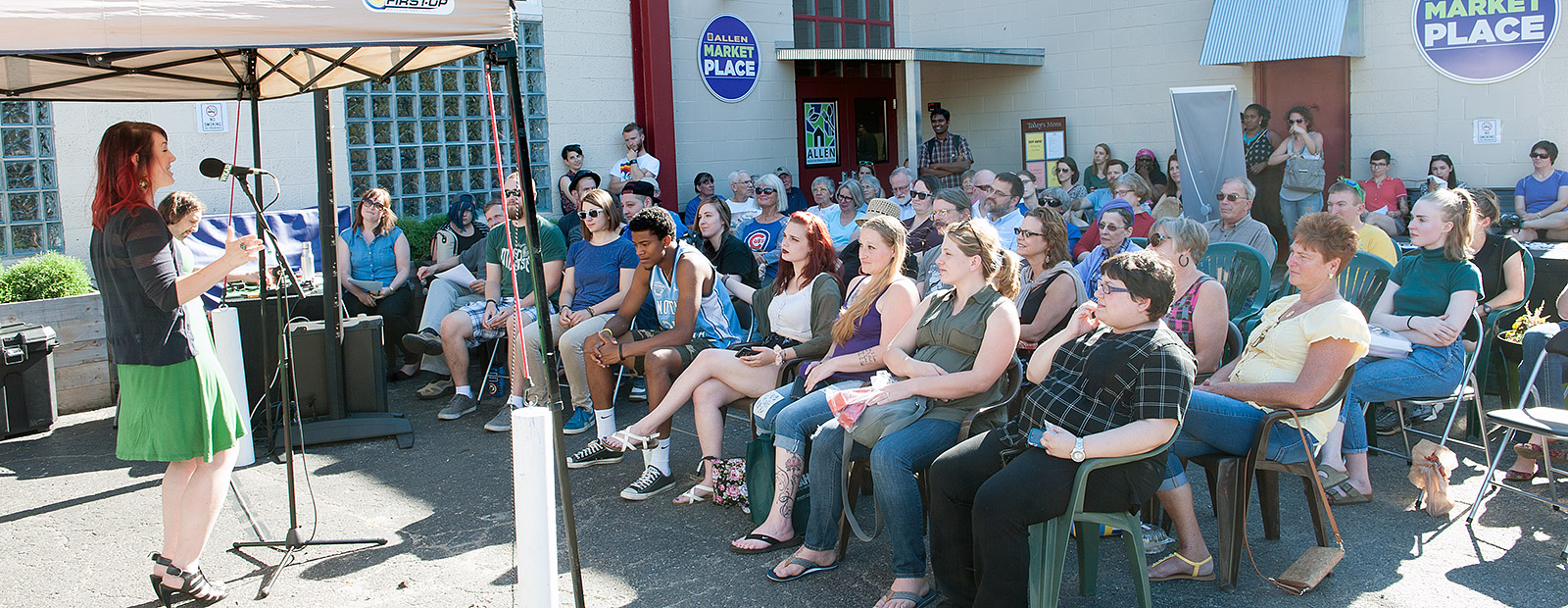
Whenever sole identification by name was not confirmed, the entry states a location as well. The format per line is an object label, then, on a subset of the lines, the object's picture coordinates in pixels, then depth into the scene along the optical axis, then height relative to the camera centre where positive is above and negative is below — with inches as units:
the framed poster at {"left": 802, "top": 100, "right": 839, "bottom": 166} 496.1 +33.7
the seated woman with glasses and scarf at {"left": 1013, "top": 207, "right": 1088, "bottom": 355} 190.5 -13.6
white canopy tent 104.0 +19.4
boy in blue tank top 205.0 -20.4
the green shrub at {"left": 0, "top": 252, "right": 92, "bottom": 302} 261.4 -9.2
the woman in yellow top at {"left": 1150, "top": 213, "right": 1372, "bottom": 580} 143.8 -26.0
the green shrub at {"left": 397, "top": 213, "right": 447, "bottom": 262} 360.7 -3.1
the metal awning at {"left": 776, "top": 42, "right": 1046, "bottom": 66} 453.1 +61.4
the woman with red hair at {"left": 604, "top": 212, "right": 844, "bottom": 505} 185.3 -22.7
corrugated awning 426.3 +62.0
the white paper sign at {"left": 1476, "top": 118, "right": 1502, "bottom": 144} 402.6 +19.1
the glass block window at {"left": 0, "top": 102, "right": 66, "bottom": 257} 308.5 +15.9
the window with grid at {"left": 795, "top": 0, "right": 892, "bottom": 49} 499.2 +83.0
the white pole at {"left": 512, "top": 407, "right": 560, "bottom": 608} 106.9 -26.5
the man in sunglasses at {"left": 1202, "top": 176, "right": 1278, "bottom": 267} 248.2 -4.1
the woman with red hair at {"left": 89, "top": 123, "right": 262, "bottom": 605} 139.6 -14.3
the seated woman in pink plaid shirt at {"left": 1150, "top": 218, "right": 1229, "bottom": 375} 170.6 -15.0
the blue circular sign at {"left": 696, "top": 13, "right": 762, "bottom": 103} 446.3 +61.2
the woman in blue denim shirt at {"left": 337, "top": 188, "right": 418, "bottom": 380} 298.8 -10.2
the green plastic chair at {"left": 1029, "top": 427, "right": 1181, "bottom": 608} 126.4 -38.3
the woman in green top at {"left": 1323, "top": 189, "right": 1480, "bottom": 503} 173.9 -21.1
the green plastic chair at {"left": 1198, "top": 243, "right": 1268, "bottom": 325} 216.4 -15.2
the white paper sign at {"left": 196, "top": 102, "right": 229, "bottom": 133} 337.1 +33.9
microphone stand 158.9 -31.2
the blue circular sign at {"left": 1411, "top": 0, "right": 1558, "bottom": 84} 387.2 +52.0
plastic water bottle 256.7 -8.4
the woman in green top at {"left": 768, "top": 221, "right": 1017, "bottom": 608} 143.3 -23.8
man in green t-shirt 257.9 -20.1
